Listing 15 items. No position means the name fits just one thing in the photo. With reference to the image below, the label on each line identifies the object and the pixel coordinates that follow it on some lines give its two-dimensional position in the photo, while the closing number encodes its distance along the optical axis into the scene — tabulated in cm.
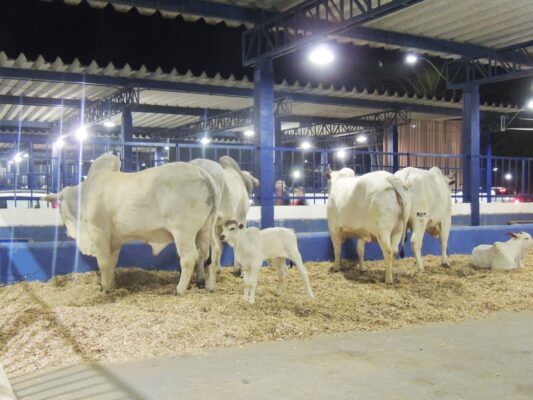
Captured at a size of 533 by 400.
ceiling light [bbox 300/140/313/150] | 2878
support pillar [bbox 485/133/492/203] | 1503
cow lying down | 952
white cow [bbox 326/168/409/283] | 824
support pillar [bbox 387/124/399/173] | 2284
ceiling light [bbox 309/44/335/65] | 1123
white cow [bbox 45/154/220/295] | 716
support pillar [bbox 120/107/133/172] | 1830
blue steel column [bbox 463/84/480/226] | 1405
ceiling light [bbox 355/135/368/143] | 2615
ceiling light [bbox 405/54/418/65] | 1472
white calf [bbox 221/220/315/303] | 666
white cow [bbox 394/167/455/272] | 926
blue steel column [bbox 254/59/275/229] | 1160
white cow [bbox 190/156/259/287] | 816
